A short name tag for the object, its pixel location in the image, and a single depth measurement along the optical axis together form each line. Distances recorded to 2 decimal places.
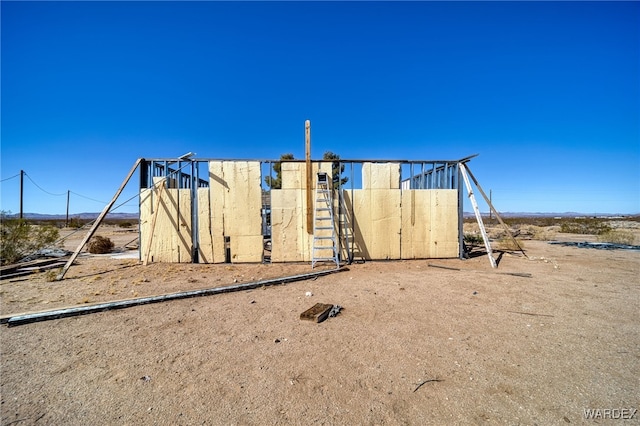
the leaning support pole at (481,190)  8.82
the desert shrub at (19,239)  8.16
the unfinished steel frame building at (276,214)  8.41
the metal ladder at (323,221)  8.35
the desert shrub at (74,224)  25.93
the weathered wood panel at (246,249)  8.50
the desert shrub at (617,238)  13.94
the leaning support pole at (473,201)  8.40
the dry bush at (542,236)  15.88
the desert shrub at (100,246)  10.95
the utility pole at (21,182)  20.32
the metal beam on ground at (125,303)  4.04
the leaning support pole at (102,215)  6.75
